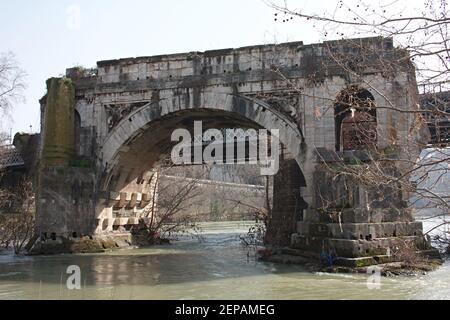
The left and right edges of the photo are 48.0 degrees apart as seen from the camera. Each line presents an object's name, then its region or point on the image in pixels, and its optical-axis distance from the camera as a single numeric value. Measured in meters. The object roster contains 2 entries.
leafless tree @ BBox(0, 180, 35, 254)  17.72
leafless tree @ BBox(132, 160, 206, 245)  20.50
